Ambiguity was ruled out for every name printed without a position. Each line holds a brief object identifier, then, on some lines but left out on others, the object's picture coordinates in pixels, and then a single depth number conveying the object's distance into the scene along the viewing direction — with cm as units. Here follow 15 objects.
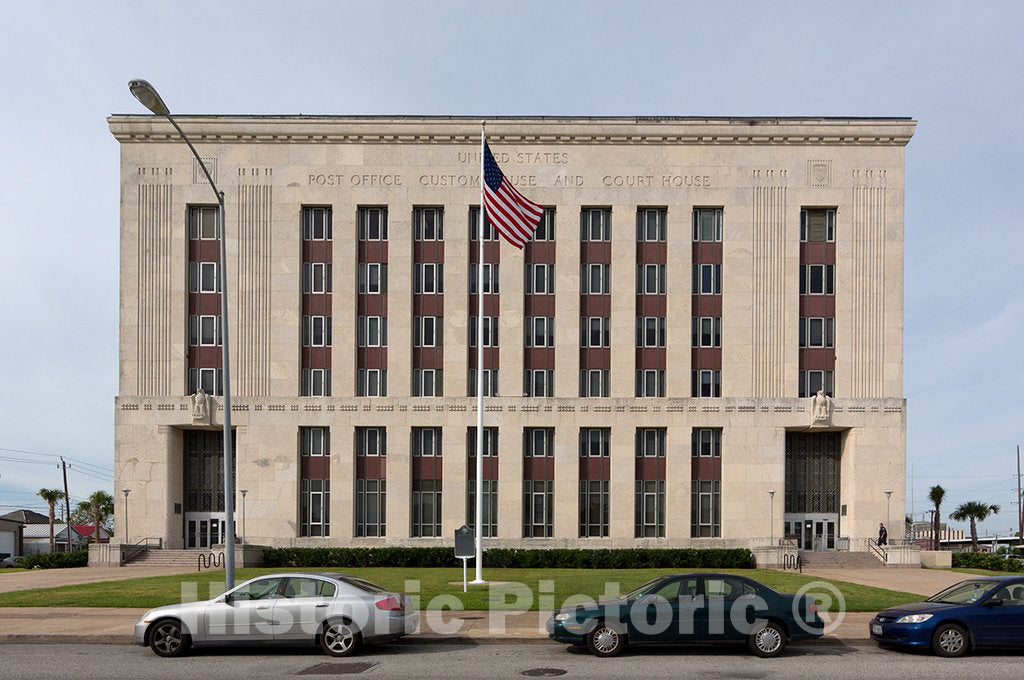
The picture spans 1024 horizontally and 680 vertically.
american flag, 3039
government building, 5534
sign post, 2717
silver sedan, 1720
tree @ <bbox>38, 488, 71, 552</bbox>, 9406
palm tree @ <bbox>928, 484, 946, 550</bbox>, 9632
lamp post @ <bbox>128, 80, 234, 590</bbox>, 1888
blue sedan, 1736
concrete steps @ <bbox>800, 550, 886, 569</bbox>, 5056
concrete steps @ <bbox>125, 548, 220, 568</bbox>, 5078
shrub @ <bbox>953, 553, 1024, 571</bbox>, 4643
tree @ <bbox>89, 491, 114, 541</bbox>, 9678
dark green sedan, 1711
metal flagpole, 2990
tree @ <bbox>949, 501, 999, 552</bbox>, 10581
